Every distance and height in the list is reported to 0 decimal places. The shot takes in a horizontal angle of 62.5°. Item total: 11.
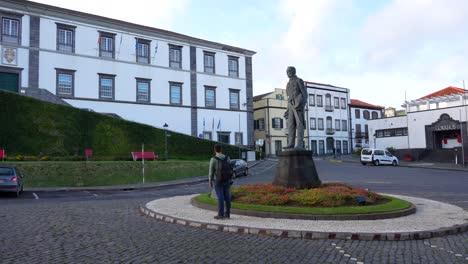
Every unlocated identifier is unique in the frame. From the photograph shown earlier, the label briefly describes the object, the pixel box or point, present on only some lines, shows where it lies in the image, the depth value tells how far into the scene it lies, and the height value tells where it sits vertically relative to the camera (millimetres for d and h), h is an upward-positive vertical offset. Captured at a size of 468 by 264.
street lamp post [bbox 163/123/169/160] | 34453 +1464
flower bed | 10281 -1175
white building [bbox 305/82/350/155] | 61438 +5872
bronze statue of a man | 13195 +1734
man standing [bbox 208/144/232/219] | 9195 -556
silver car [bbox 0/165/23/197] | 15547 -843
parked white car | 37375 -388
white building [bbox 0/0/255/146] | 34250 +9053
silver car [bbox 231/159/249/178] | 26798 -878
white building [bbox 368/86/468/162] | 42594 +2921
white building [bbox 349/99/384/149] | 68362 +6207
